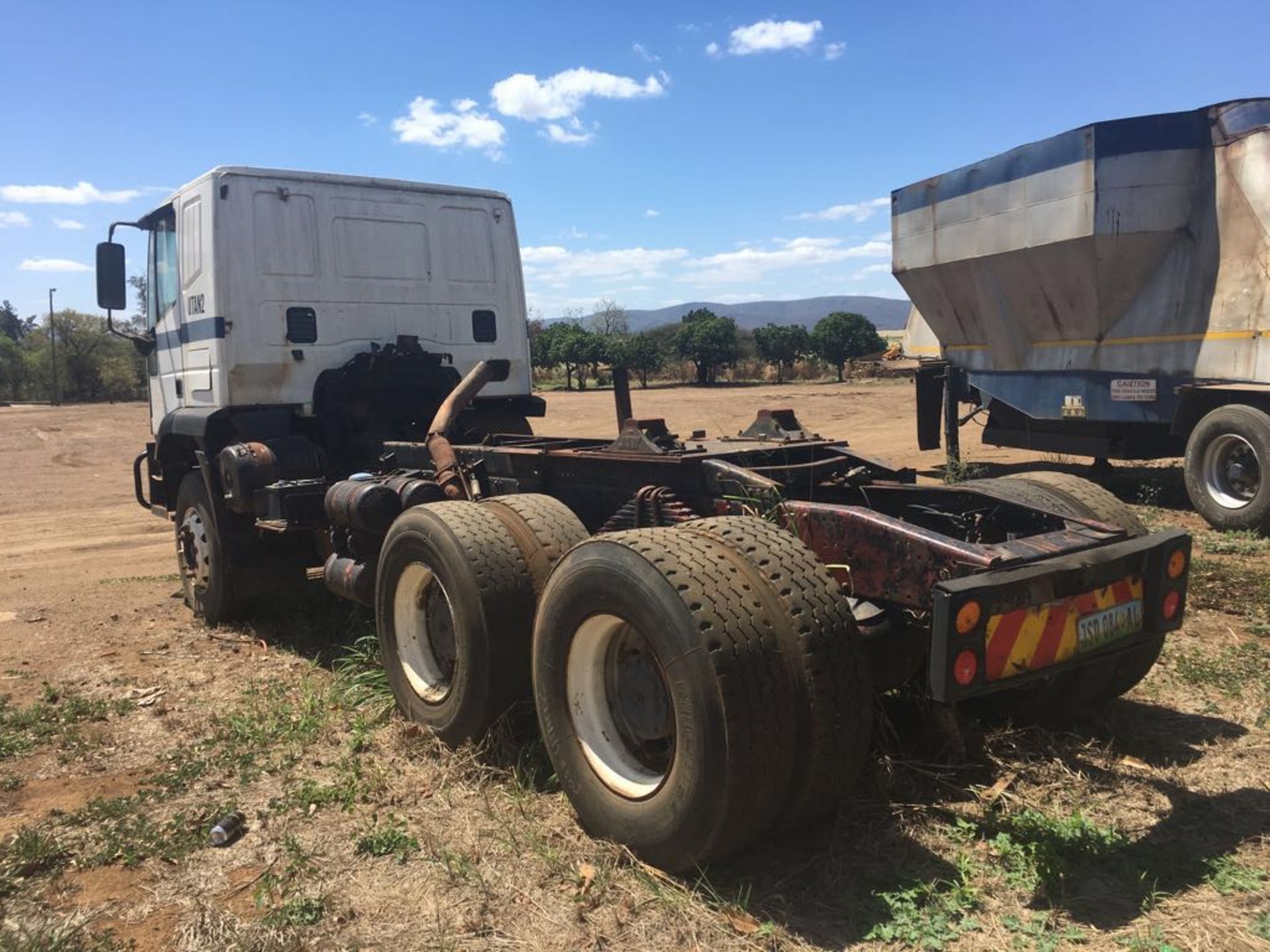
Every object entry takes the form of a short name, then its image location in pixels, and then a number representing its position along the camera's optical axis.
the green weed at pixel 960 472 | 11.70
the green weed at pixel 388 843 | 3.38
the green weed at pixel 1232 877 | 2.85
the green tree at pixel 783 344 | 49.38
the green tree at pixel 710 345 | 48.53
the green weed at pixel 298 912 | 2.96
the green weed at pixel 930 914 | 2.69
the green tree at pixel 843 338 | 47.16
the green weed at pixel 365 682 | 4.88
